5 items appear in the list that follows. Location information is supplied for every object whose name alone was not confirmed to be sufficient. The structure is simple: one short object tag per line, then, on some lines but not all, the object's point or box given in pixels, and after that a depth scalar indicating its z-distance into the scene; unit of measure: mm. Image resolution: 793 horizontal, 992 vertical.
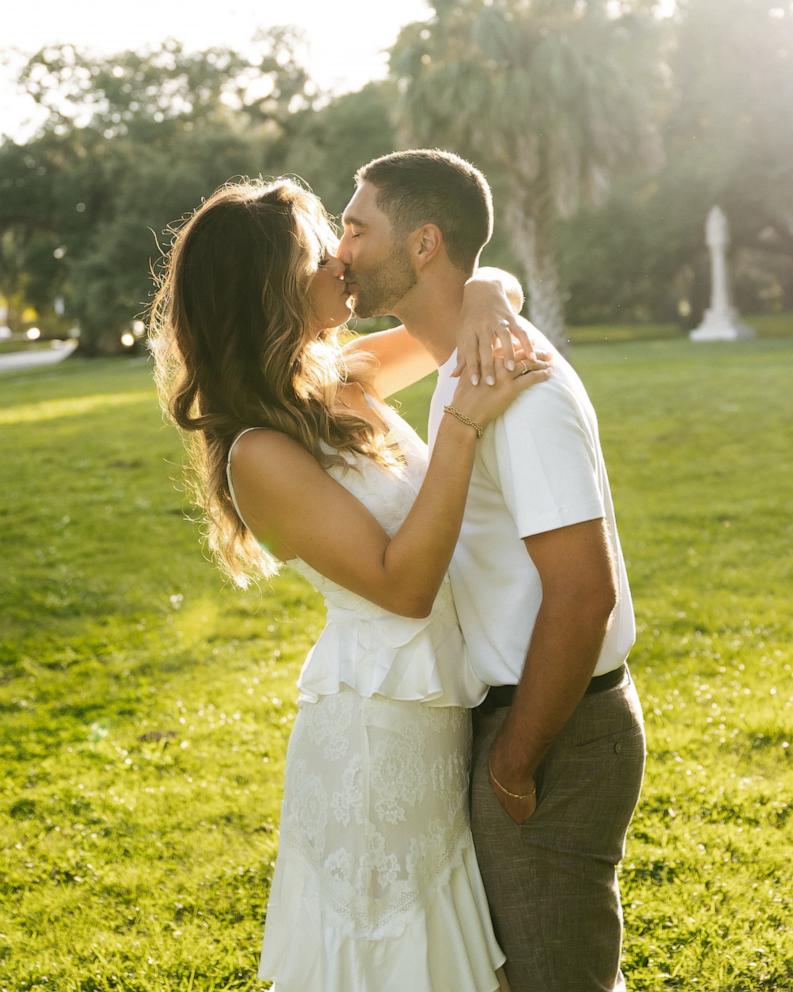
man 2295
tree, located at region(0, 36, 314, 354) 38125
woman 2459
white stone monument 31500
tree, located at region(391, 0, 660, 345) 23000
